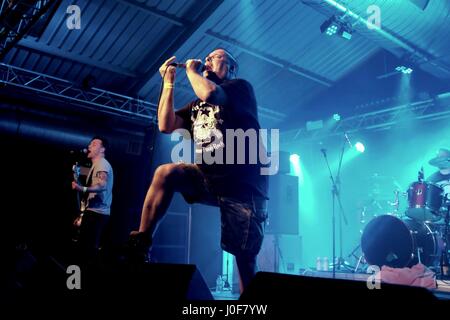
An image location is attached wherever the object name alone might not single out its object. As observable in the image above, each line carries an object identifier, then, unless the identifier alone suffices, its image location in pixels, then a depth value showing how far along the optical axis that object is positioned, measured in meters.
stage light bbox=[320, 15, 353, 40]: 7.24
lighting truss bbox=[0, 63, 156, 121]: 7.45
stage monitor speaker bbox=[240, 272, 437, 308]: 0.99
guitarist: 5.21
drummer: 6.39
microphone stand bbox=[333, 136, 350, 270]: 7.05
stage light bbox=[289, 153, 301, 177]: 11.73
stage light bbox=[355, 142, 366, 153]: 9.12
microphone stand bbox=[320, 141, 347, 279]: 6.87
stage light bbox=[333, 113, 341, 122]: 9.46
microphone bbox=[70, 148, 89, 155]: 5.89
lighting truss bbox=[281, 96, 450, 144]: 8.56
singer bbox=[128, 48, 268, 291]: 2.47
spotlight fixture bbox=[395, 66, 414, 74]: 8.24
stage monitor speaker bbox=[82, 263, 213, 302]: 1.56
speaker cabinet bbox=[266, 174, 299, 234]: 7.59
